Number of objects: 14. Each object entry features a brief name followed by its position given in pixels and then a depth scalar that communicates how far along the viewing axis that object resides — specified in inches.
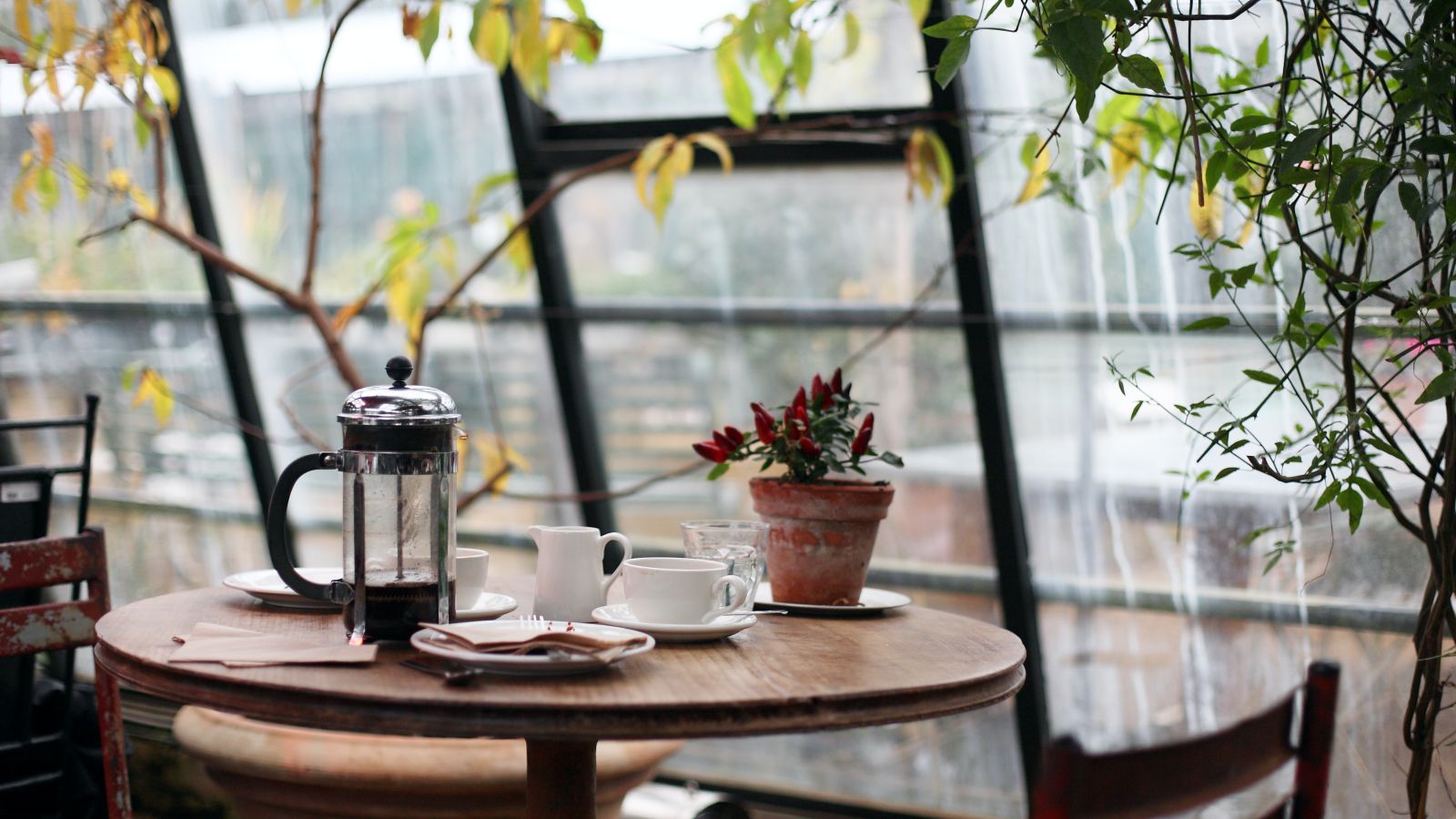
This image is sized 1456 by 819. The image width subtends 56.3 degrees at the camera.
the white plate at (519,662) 47.6
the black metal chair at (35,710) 80.2
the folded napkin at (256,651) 49.1
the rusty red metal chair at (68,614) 69.0
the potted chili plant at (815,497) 64.6
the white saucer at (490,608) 58.7
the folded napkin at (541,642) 48.6
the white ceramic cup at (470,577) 60.1
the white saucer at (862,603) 64.6
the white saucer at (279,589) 63.4
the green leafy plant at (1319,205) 57.1
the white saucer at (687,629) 55.4
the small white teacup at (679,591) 56.2
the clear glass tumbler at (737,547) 59.4
